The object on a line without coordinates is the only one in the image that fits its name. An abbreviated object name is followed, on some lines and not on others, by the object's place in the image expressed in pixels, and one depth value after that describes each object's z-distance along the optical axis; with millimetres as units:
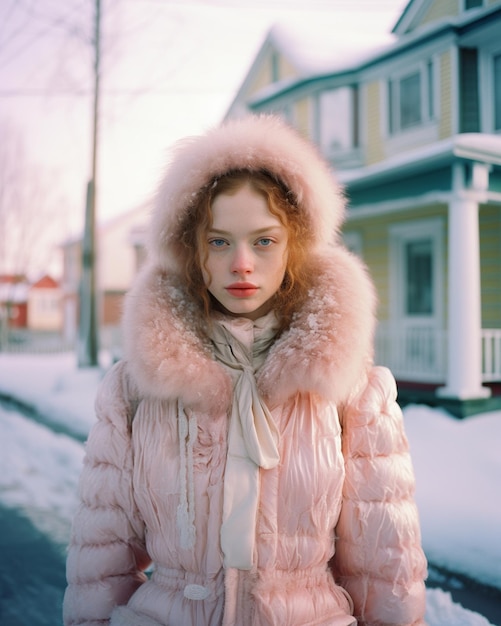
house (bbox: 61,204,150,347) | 26844
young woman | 1248
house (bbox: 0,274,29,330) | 37584
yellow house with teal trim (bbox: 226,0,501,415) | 6012
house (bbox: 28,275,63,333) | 38469
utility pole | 9852
